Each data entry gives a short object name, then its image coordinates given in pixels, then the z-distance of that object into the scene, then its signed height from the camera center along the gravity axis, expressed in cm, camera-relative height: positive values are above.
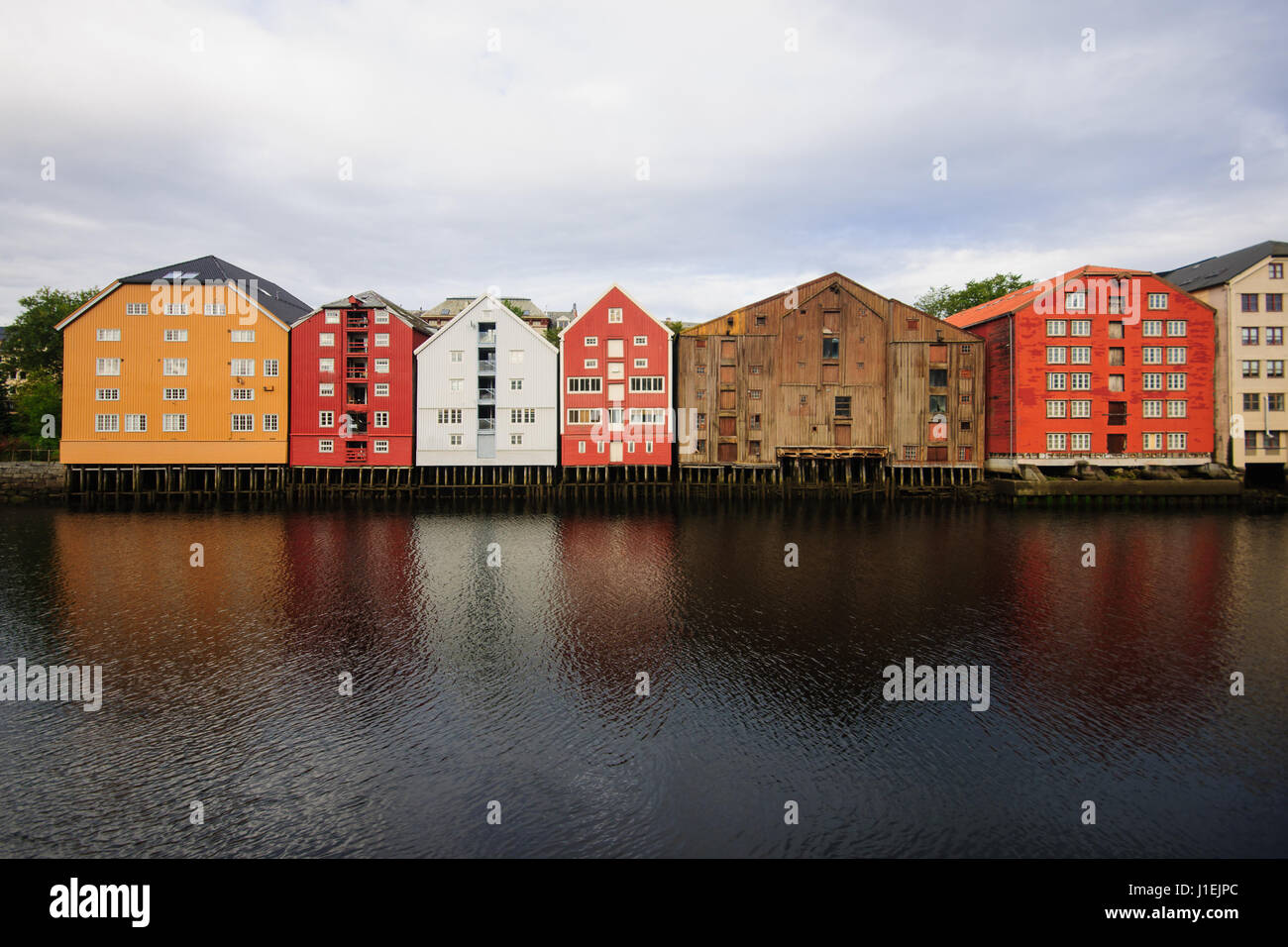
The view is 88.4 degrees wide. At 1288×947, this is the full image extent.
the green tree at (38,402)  6625 +679
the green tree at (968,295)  7344 +1974
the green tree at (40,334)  6862 +1412
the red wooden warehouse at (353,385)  5331 +668
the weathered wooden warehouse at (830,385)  5416 +661
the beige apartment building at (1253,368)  5341 +767
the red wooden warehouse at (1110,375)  5278 +709
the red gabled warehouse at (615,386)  5319 +647
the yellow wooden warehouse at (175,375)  5225 +746
